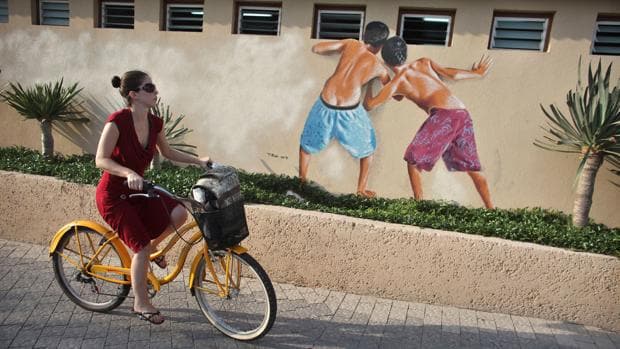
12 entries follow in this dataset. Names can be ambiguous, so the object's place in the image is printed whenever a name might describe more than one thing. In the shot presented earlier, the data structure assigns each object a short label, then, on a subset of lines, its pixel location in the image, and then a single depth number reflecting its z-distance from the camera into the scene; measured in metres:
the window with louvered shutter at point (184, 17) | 5.63
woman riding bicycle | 2.62
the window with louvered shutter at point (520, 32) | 4.72
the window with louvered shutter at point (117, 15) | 5.85
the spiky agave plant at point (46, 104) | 5.62
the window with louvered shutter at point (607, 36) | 4.57
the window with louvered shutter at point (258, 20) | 5.41
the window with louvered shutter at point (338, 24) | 5.14
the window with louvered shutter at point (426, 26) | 4.95
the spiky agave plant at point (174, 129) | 5.61
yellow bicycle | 2.78
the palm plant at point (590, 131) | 3.89
